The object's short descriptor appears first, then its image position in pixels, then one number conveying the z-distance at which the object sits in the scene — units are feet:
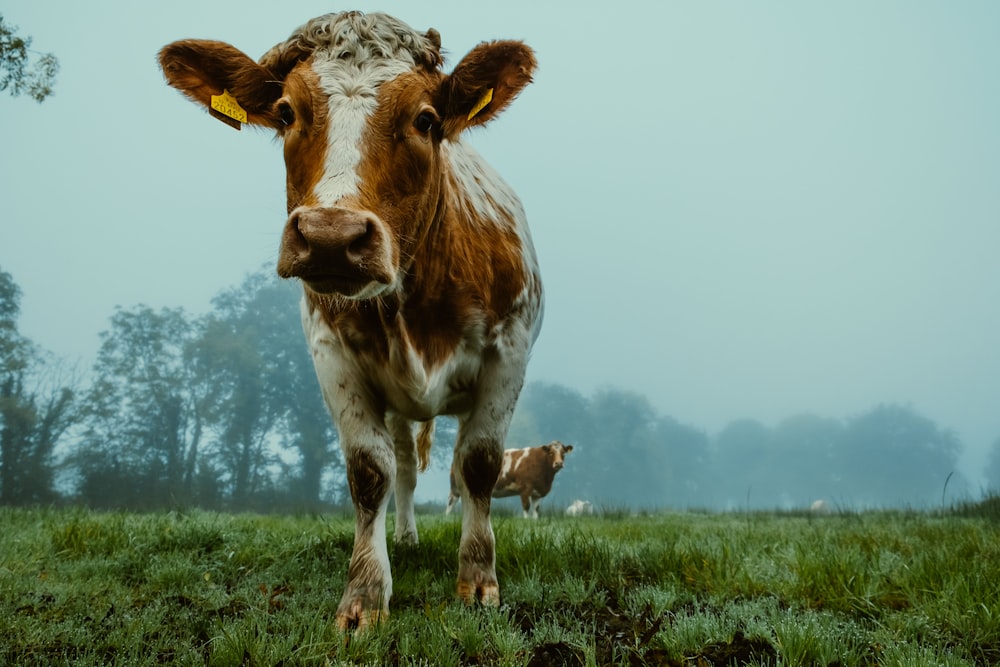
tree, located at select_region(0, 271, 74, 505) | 54.34
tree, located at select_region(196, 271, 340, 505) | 86.42
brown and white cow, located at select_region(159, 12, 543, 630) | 9.94
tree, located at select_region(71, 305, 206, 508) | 74.69
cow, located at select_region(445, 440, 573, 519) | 49.44
